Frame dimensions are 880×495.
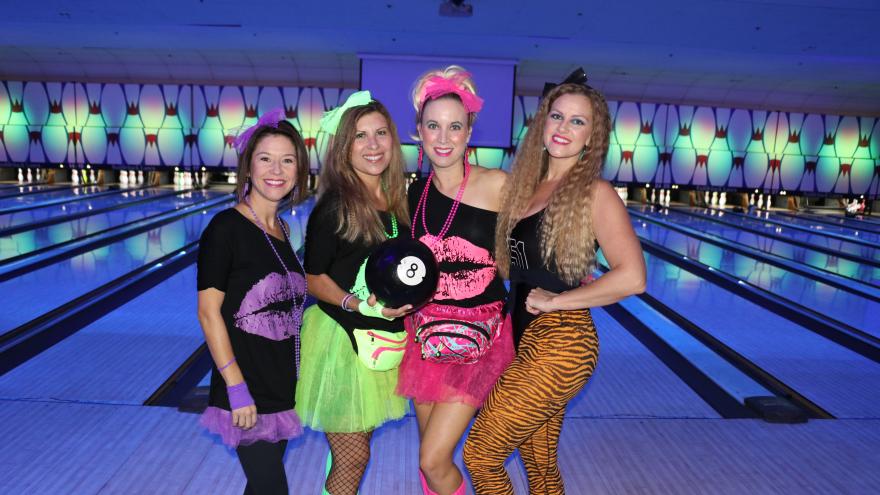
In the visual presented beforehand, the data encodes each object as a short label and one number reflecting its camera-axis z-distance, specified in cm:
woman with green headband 151
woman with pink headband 146
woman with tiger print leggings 142
